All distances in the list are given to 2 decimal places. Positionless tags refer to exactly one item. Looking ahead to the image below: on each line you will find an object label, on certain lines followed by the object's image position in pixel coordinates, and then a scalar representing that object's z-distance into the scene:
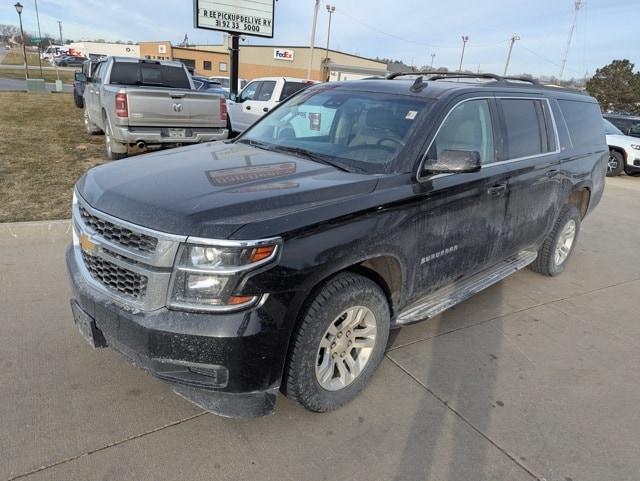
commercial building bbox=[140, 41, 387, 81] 58.97
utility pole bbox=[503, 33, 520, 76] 57.84
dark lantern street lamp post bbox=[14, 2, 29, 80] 29.91
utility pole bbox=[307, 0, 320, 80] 37.69
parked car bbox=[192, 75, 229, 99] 19.86
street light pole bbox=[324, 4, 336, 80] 62.64
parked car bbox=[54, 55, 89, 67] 64.50
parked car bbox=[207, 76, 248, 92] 30.15
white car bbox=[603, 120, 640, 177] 14.10
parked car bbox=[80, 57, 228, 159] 8.04
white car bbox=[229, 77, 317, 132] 12.12
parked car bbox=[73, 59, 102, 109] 11.70
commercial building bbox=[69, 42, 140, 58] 82.31
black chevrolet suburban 2.22
